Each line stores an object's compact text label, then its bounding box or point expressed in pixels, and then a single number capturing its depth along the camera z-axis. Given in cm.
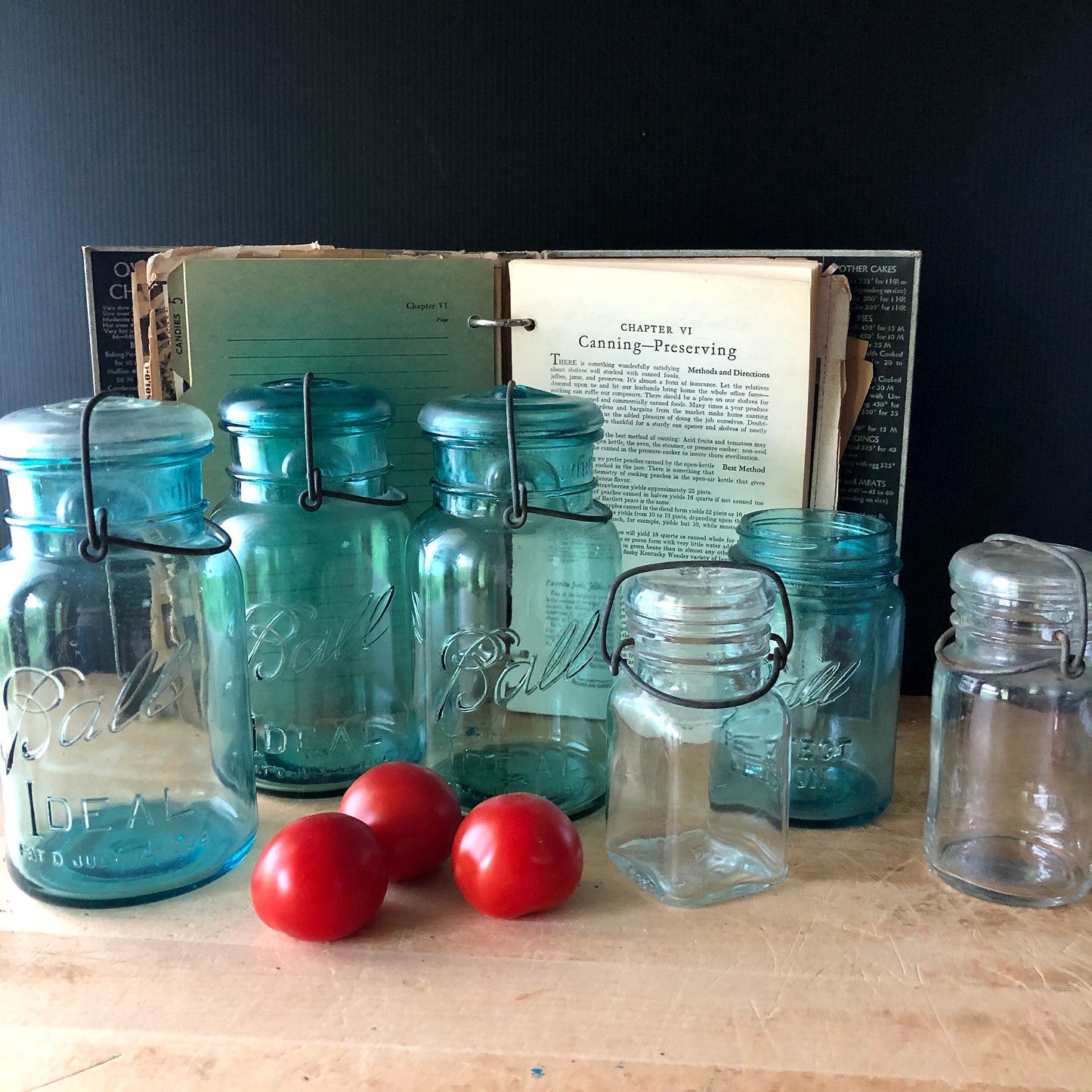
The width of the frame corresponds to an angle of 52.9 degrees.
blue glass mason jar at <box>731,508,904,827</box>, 77
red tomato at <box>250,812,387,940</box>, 62
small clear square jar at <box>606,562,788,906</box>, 68
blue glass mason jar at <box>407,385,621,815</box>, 78
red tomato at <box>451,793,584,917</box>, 65
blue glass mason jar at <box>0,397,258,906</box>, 65
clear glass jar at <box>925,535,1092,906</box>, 67
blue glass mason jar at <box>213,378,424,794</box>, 81
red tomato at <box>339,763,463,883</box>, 69
